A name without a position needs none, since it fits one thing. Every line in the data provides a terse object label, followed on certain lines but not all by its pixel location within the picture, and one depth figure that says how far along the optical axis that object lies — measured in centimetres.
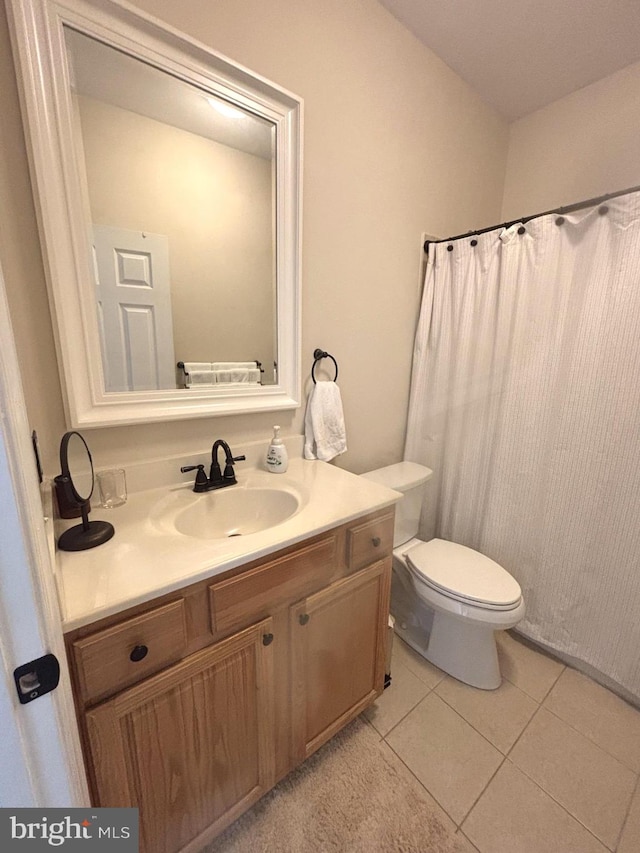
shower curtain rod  121
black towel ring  140
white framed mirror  83
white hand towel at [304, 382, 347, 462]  140
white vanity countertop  65
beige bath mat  96
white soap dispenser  125
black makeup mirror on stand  78
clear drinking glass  97
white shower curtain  131
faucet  111
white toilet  129
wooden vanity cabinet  68
